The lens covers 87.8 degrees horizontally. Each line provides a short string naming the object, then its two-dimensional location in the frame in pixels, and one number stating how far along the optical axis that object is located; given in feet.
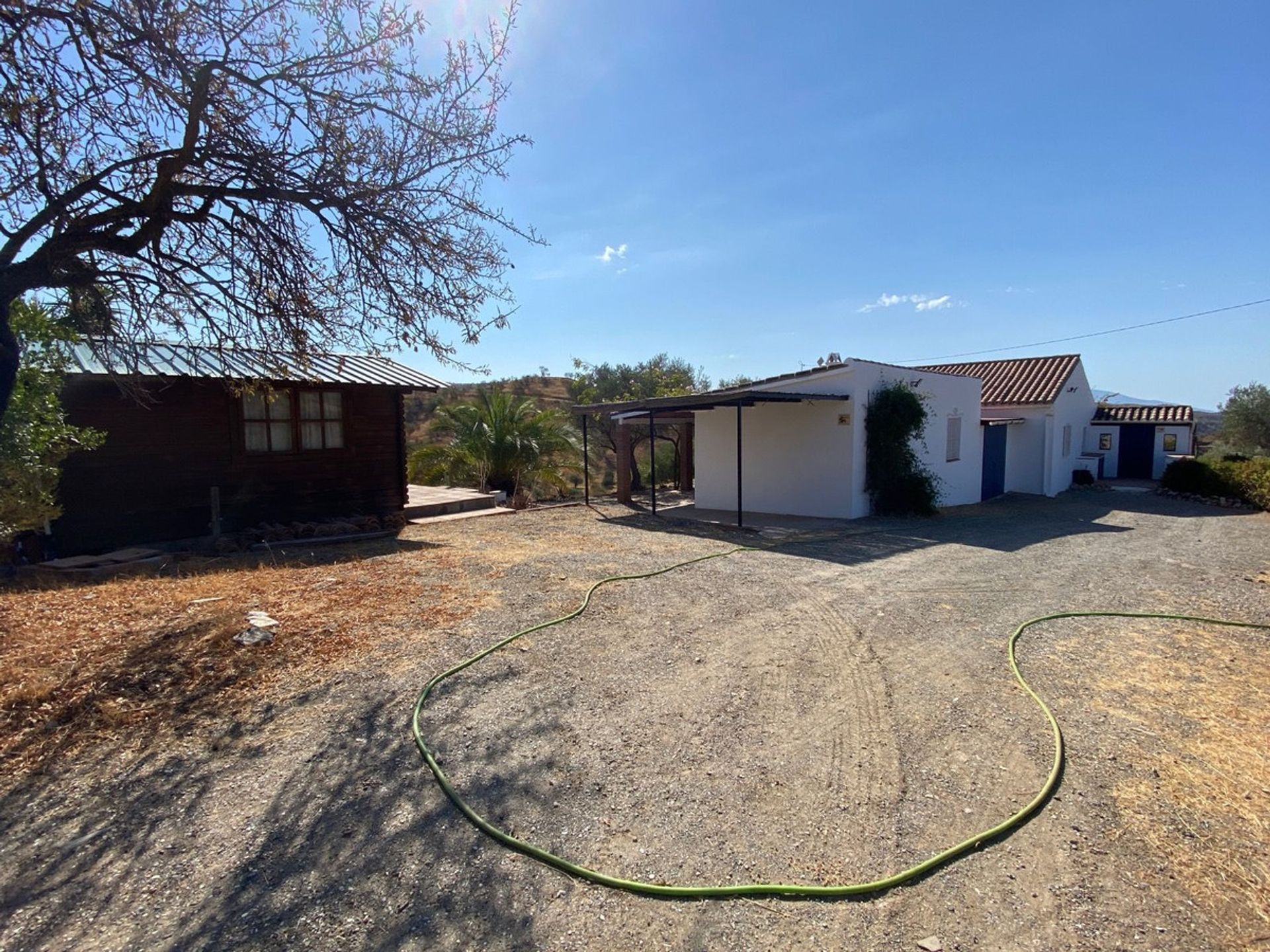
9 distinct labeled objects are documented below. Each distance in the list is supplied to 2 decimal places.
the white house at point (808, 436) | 41.50
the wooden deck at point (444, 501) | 41.24
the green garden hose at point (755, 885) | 7.82
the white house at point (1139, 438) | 75.82
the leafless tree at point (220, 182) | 14.11
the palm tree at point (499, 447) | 50.62
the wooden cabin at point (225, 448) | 27.94
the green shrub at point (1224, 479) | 50.47
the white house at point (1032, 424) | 58.44
